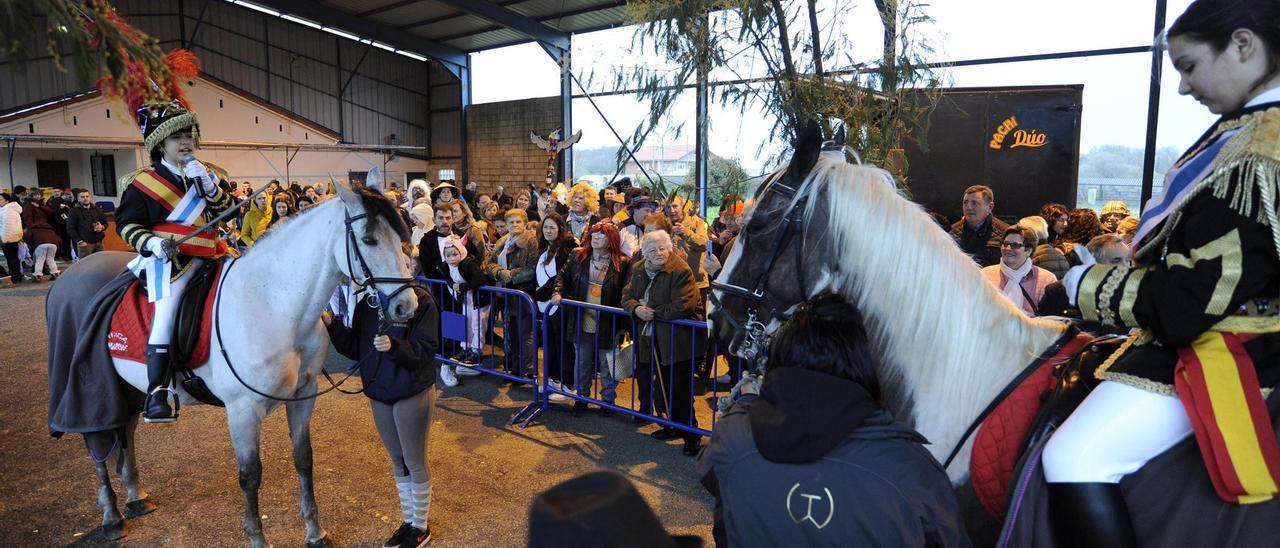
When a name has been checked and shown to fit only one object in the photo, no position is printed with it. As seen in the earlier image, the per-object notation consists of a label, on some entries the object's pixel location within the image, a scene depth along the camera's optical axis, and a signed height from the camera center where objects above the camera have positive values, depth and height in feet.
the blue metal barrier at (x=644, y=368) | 17.61 -4.71
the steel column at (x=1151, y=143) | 29.94 +2.56
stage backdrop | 22.84 +1.73
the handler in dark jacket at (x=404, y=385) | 11.12 -3.08
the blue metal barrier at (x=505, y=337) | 20.77 -4.53
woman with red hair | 19.66 -2.86
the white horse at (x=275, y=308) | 11.06 -1.87
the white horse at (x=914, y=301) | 6.32 -0.95
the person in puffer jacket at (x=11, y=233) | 41.93 -2.17
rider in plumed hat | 11.49 -0.19
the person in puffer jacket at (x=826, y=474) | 4.57 -1.91
